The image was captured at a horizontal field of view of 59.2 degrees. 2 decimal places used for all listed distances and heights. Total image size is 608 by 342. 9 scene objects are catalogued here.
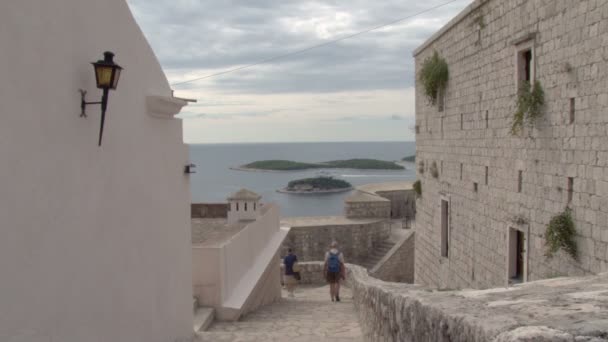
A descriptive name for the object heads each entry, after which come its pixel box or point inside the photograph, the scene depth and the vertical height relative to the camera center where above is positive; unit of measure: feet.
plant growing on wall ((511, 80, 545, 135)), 25.49 +1.81
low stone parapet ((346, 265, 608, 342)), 7.20 -3.10
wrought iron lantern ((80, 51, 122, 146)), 13.04 +1.68
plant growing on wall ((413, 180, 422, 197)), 48.75 -4.13
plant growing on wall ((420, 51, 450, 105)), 39.52 +4.96
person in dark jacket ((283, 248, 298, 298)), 44.63 -10.73
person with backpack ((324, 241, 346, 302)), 41.04 -9.71
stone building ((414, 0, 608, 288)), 21.65 -0.15
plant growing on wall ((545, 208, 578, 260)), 22.96 -4.03
